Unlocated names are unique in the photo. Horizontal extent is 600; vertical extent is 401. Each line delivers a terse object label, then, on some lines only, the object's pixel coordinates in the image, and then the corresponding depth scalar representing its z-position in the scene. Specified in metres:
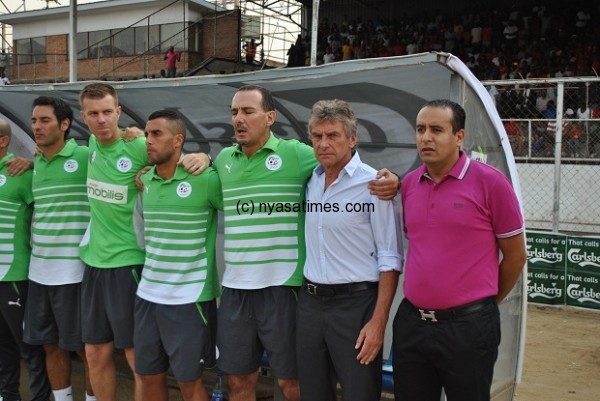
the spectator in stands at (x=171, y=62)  22.50
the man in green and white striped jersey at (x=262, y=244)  3.27
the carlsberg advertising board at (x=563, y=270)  7.92
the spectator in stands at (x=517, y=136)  10.77
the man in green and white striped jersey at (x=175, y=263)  3.46
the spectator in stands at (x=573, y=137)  10.13
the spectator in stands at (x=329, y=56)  21.11
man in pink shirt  2.75
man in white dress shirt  2.99
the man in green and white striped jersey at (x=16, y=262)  4.28
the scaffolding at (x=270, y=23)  23.94
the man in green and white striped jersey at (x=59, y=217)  4.00
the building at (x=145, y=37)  24.00
